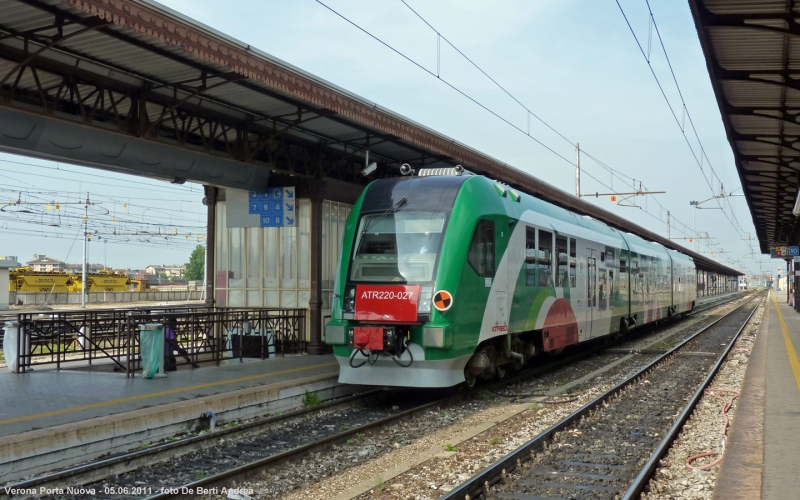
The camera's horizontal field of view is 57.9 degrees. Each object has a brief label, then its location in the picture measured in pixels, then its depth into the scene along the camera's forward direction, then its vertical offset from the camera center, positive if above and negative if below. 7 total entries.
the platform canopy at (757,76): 8.59 +3.07
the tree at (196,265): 109.88 +2.00
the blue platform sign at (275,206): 14.45 +1.45
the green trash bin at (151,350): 10.73 -1.09
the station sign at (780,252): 44.36 +1.68
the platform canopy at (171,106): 8.07 +2.66
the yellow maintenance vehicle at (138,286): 60.68 -0.69
